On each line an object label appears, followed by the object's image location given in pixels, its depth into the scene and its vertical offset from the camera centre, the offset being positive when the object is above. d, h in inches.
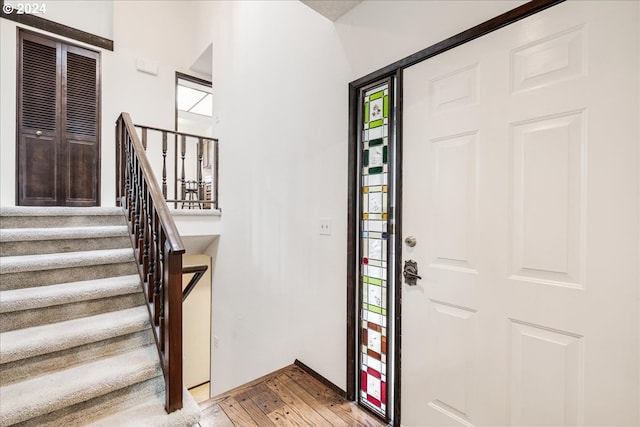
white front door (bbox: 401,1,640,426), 40.1 -1.6
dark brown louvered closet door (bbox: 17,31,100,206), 132.0 +38.6
